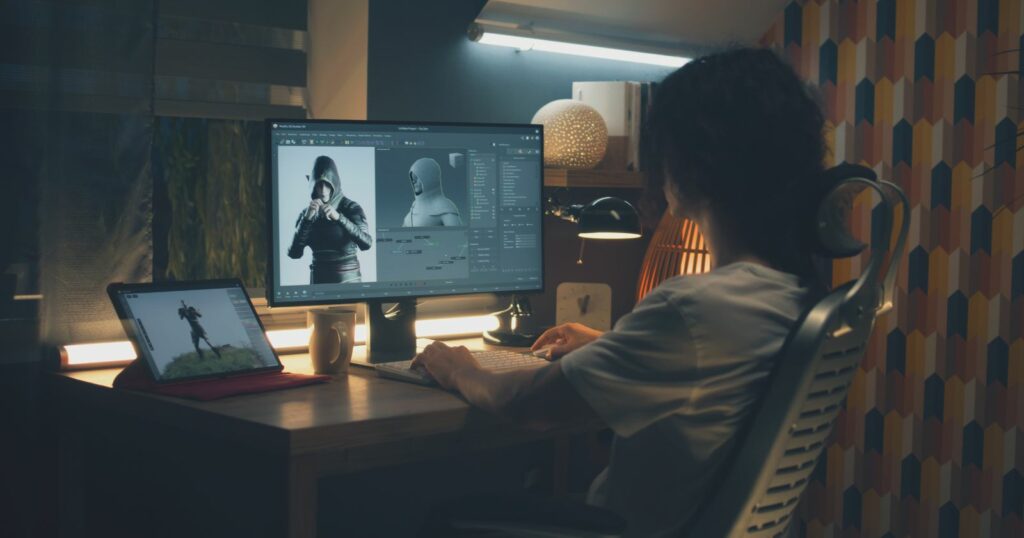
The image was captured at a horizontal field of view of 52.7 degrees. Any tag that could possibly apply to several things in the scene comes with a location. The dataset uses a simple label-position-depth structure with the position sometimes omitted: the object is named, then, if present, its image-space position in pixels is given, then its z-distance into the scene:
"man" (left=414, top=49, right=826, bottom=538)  1.24
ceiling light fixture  2.57
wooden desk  1.49
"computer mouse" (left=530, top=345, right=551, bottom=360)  2.07
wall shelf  2.46
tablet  1.73
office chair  1.18
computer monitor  1.98
